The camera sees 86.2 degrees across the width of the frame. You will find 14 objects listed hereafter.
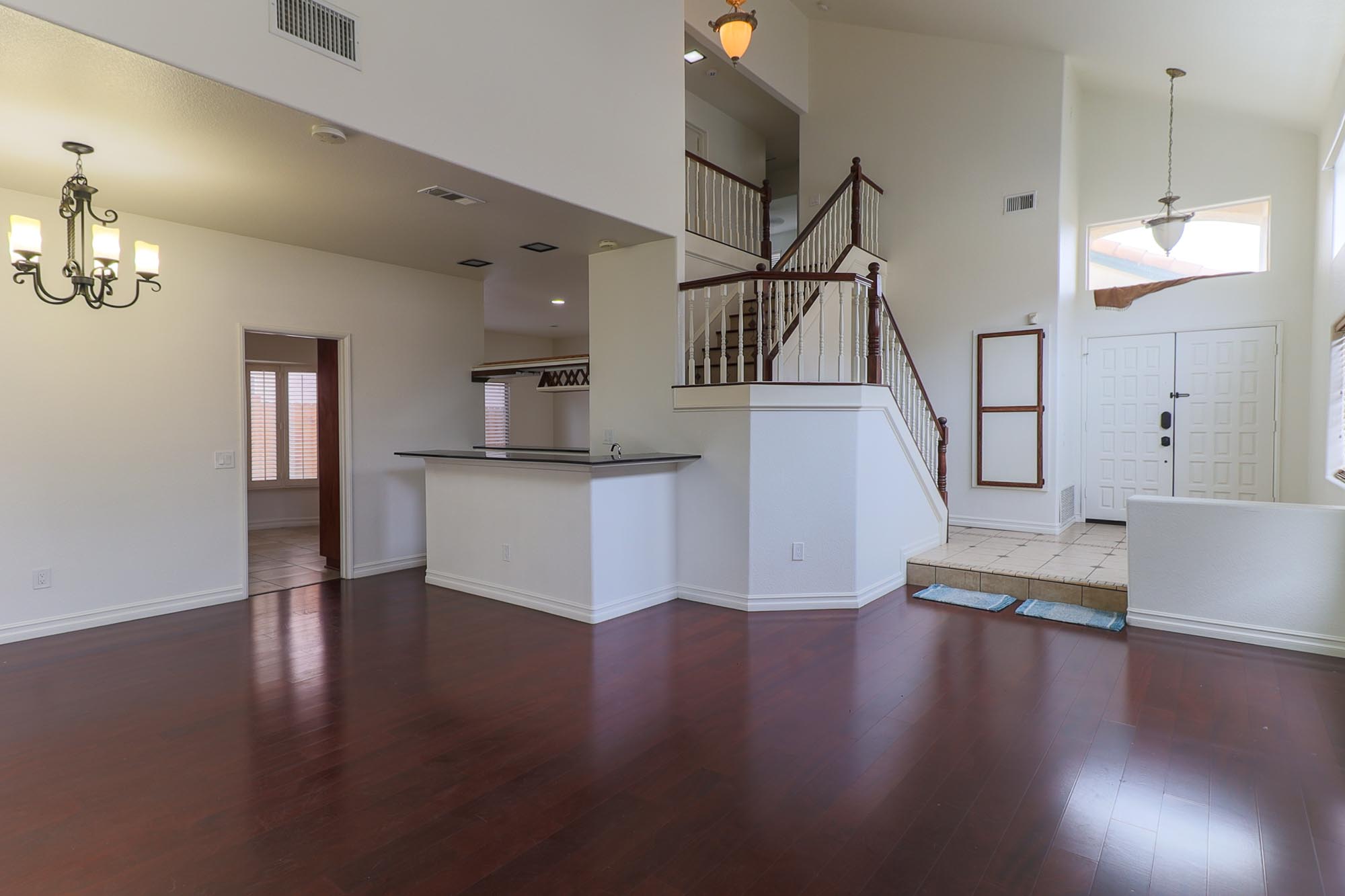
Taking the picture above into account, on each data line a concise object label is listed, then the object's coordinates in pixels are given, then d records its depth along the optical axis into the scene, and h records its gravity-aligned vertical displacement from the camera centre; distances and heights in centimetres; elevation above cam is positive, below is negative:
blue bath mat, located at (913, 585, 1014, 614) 512 -123
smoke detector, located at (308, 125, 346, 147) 343 +143
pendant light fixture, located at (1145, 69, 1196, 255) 596 +171
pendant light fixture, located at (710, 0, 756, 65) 457 +255
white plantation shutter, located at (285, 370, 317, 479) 960 +9
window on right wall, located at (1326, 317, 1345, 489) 491 +12
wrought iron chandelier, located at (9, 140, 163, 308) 355 +96
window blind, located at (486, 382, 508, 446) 1217 +33
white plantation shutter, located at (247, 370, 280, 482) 918 +3
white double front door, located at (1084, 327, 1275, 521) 686 +14
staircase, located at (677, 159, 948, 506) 519 +89
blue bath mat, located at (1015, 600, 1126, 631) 464 -124
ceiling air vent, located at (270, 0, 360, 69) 323 +187
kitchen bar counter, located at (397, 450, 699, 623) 488 -72
